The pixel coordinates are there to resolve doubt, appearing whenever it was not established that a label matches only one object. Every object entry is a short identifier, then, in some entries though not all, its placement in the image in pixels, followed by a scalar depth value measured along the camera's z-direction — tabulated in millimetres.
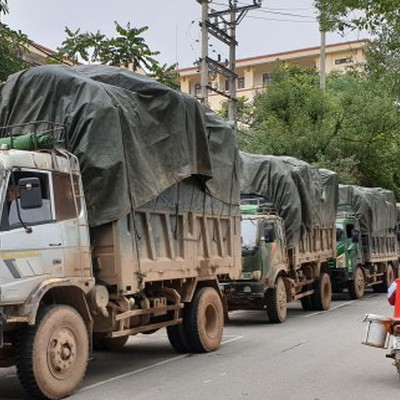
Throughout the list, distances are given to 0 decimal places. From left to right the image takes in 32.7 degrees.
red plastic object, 7633
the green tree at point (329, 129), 28609
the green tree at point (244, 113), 36903
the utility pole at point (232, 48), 24250
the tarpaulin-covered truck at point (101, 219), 6852
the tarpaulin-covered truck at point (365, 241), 19734
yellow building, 57875
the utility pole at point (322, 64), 34600
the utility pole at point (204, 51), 21281
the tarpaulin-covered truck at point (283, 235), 13586
